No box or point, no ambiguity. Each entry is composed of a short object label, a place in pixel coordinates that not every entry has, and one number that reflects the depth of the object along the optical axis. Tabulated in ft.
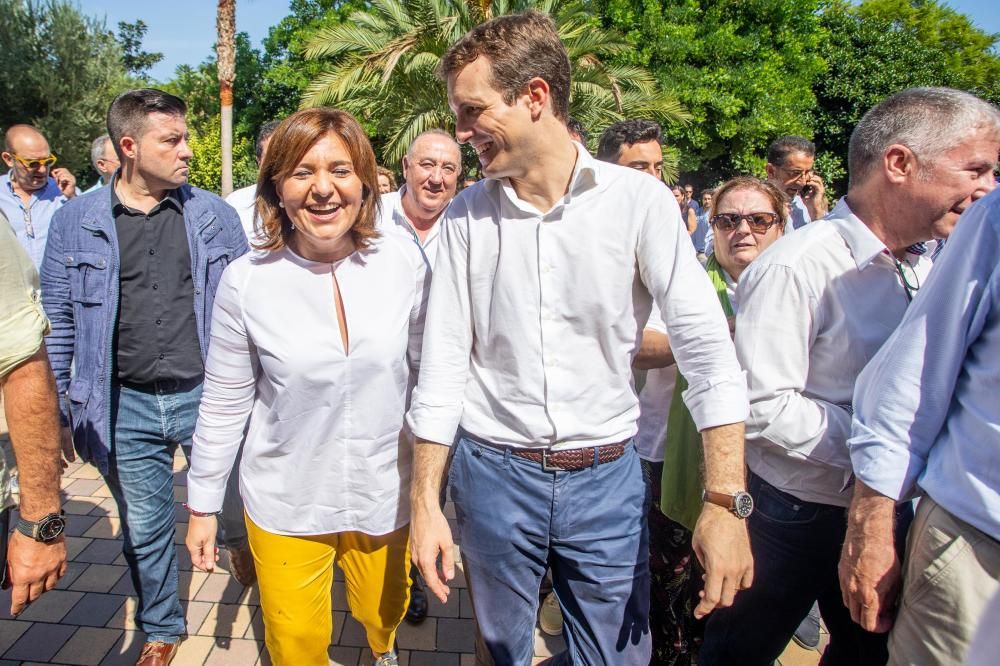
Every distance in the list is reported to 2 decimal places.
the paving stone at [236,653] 8.81
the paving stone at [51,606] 9.50
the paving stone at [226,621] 9.43
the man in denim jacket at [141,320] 8.07
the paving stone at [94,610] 9.48
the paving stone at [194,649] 8.84
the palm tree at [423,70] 41.01
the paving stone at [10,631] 8.96
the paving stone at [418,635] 9.24
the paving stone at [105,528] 11.88
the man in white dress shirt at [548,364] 5.38
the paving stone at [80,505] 12.68
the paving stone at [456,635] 9.23
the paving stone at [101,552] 11.10
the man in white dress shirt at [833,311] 5.80
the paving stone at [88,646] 8.73
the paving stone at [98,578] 10.30
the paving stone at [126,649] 8.76
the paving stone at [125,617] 9.44
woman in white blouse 6.39
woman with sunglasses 8.14
